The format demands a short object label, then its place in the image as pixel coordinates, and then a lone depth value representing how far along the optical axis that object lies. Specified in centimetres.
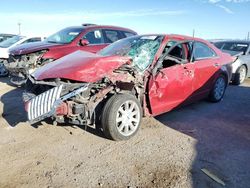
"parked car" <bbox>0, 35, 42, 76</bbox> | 703
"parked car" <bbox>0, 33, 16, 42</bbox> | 947
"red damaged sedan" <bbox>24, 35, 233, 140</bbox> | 286
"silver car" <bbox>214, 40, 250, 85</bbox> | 644
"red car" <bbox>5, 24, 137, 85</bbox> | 539
